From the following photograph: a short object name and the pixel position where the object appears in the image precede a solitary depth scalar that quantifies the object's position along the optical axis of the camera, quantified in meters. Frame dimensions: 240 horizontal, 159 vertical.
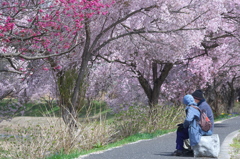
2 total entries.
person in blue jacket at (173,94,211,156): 15.57
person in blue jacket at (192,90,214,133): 16.42
